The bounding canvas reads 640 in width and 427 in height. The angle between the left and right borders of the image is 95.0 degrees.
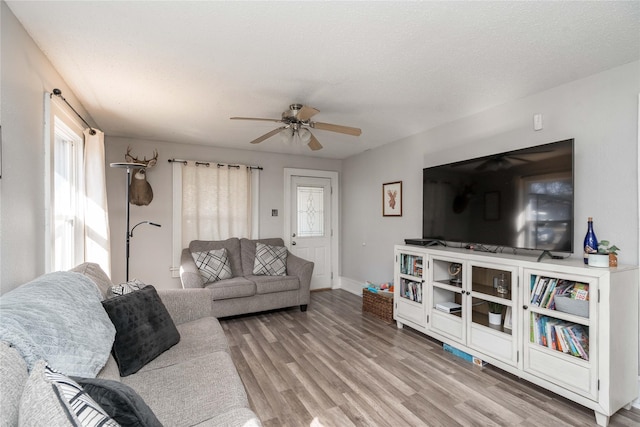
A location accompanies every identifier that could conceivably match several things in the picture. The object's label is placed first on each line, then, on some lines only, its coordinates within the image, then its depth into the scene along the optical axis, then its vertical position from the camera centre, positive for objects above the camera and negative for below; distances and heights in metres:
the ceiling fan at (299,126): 2.65 +0.80
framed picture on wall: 4.02 +0.19
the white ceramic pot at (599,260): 1.91 -0.32
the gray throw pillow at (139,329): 1.57 -0.69
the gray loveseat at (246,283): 3.50 -0.89
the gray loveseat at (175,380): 0.77 -0.86
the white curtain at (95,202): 2.74 +0.09
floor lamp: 2.70 +0.44
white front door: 4.99 -0.21
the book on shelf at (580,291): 1.94 -0.53
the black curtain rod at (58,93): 1.97 +0.81
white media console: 1.85 -0.82
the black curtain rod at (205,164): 4.10 +0.71
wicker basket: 3.55 -1.17
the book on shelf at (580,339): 1.94 -0.85
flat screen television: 2.19 +0.11
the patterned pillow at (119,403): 0.88 -0.58
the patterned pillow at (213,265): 3.68 -0.68
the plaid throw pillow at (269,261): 4.05 -0.69
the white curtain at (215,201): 4.20 +0.16
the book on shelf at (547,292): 2.12 -0.59
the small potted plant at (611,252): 1.95 -0.27
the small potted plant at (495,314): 2.49 -0.87
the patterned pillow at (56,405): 0.66 -0.46
